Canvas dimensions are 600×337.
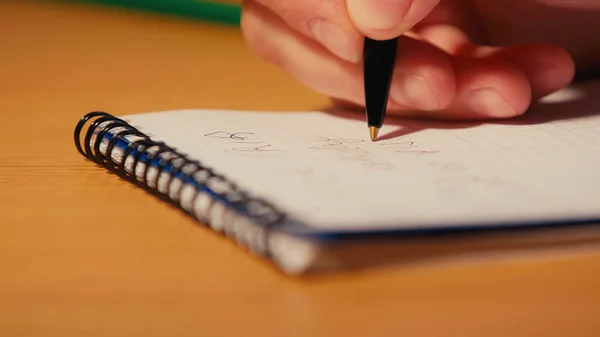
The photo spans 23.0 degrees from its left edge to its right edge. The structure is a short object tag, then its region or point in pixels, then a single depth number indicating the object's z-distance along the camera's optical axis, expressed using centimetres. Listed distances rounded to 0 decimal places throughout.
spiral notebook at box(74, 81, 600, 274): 28
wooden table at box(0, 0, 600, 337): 27
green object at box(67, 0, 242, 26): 77
